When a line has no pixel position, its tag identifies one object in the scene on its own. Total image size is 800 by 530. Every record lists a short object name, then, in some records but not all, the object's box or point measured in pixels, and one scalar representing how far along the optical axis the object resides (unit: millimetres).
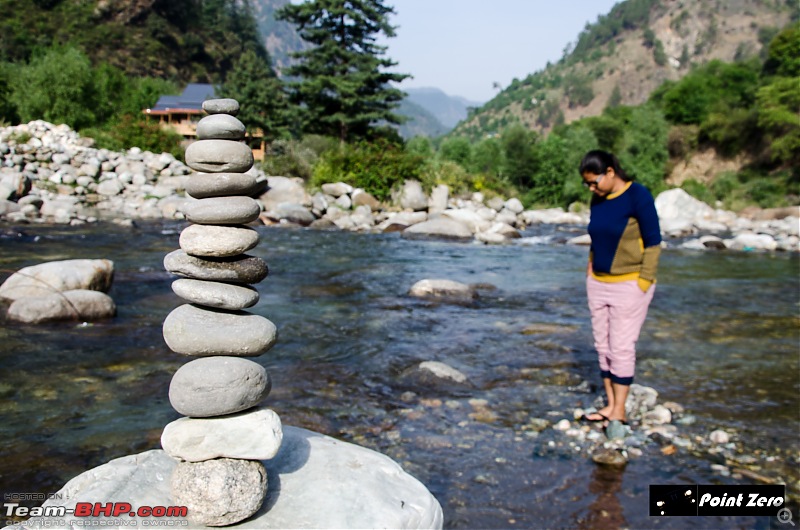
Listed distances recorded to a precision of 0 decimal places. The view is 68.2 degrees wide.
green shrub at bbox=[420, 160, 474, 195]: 28572
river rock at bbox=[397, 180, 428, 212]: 26375
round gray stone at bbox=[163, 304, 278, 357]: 2992
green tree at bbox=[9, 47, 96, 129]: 38031
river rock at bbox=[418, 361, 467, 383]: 6387
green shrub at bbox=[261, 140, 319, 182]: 28812
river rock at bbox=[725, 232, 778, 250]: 19875
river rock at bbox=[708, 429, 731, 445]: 4952
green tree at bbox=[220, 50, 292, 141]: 42938
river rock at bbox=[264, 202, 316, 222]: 22828
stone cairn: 2799
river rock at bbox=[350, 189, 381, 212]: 25703
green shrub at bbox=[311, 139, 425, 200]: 27078
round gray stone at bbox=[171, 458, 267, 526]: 2725
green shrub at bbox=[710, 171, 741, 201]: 40562
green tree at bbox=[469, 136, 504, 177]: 41094
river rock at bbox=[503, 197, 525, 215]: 28406
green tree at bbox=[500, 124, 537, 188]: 40562
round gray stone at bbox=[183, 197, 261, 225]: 3055
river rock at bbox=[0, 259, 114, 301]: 8555
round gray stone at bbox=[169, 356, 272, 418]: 2859
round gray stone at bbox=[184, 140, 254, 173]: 3082
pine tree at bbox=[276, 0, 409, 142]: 32688
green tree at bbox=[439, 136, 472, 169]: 42062
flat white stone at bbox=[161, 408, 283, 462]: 2854
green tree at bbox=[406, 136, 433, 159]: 37778
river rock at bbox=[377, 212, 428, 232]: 22406
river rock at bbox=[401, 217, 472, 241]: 20984
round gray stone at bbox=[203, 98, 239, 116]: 3123
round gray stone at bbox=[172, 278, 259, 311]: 3039
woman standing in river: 4883
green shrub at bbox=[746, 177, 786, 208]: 34969
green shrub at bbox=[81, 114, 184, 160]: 33469
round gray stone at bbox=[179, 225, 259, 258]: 3037
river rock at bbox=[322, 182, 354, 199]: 25984
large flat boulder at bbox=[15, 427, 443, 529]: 2742
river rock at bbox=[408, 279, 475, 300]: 10977
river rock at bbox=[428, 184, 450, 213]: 26766
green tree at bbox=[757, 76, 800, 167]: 39219
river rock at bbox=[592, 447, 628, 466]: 4559
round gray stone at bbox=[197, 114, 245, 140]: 3094
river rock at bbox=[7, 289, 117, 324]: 7895
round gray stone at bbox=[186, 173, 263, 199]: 3104
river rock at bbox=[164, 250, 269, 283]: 3059
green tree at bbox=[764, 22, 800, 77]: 45531
